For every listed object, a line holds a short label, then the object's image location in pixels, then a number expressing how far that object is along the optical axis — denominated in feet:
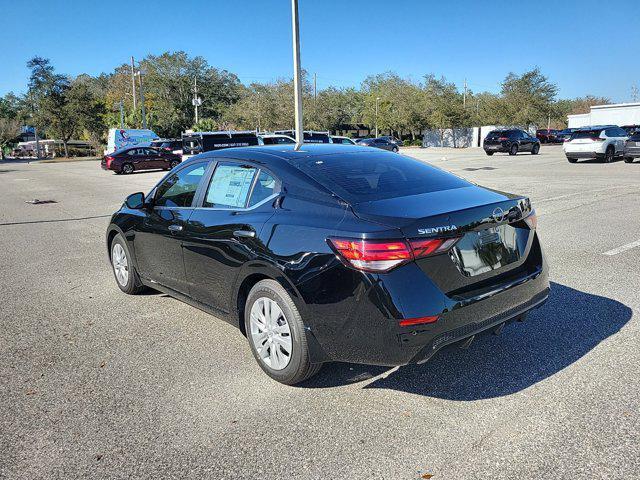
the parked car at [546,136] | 191.01
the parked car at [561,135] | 181.55
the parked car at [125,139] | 126.41
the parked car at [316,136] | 89.70
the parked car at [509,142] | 107.65
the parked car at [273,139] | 84.02
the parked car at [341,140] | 104.11
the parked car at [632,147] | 73.36
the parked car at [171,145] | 107.11
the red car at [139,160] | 95.20
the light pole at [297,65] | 57.47
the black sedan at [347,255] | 9.75
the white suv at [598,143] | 77.15
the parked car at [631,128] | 81.79
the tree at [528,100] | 203.41
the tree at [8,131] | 248.73
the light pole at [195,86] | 242.33
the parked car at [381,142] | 130.72
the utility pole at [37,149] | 197.06
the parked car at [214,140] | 86.70
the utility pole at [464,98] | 205.07
